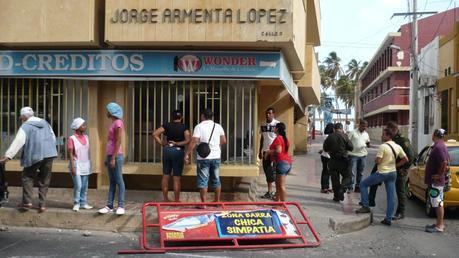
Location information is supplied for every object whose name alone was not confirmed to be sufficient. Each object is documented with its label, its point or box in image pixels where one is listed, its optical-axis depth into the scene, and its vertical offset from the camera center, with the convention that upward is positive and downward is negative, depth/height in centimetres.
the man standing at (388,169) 891 -67
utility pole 2766 +194
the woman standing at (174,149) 888 -34
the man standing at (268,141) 1021 -24
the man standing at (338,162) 1042 -65
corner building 895 +110
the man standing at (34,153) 826 -39
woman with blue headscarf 818 -44
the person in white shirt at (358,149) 1177 -44
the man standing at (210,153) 856 -37
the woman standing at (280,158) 916 -51
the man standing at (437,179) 846 -80
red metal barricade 686 -152
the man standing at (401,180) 927 -89
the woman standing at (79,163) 841 -56
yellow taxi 941 -100
